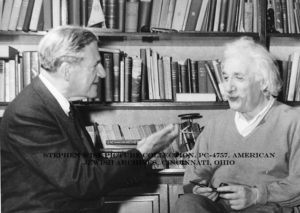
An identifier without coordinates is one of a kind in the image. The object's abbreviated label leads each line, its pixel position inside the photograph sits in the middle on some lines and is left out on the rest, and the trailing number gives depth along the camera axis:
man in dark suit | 1.44
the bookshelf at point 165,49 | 2.33
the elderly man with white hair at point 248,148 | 1.61
